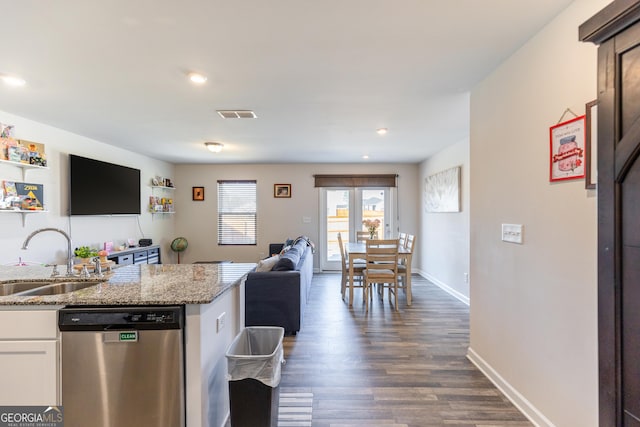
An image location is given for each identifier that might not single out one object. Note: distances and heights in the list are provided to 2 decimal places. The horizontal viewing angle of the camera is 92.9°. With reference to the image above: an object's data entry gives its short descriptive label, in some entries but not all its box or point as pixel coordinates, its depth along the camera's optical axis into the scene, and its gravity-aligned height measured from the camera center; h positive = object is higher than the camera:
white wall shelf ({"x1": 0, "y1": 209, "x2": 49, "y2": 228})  3.05 +0.03
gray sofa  3.30 -0.95
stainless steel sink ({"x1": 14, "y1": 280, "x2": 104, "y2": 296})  2.00 -0.49
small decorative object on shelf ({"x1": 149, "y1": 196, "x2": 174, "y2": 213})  5.69 +0.17
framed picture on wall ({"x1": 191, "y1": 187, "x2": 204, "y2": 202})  6.60 +0.43
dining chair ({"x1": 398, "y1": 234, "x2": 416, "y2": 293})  4.36 -0.78
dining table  4.24 -0.68
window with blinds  6.62 +0.10
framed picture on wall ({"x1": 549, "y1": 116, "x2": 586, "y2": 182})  1.56 +0.33
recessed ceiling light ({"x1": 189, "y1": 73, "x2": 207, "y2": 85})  2.33 +1.05
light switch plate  2.02 -0.15
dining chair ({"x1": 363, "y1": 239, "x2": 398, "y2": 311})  4.04 -0.72
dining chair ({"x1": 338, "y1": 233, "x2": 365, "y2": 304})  4.68 -0.90
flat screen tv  3.96 +0.37
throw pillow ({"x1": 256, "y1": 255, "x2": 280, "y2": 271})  3.63 -0.63
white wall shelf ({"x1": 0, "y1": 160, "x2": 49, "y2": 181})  3.07 +0.52
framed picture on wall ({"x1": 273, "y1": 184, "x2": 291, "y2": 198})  6.55 +0.46
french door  6.60 +0.01
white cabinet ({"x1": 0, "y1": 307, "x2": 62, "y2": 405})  1.52 -0.71
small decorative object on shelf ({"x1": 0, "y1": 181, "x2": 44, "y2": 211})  3.08 +0.19
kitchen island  1.52 -0.60
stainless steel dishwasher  1.49 -0.75
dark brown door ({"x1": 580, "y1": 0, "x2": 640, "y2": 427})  0.78 +0.01
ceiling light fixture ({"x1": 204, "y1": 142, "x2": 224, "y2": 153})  4.52 +1.00
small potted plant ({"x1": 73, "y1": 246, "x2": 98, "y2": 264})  3.79 -0.50
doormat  1.97 -1.35
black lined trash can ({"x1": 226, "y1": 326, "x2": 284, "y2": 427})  1.65 -0.96
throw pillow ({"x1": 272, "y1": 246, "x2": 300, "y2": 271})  3.45 -0.58
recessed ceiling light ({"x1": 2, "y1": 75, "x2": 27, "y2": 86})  2.36 +1.06
